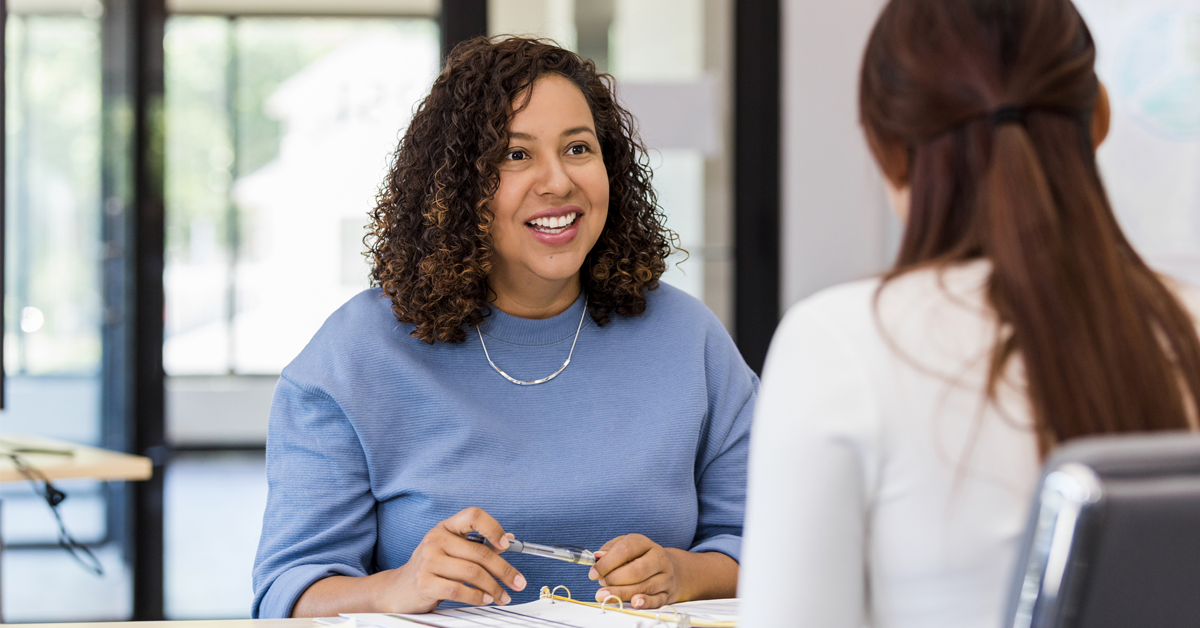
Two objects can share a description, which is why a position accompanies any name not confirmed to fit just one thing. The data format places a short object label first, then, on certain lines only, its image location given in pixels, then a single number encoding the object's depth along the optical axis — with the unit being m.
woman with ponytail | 2.33
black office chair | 1.85
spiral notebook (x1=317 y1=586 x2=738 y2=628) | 2.75
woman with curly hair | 2.89
